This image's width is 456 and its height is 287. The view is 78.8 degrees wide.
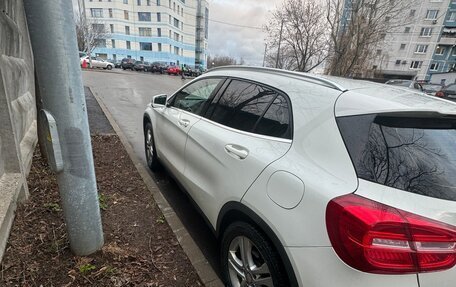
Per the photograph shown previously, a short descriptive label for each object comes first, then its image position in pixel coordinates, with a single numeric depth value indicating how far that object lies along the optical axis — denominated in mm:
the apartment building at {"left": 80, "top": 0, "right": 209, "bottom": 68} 60906
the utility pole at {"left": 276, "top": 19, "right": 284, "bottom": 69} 25638
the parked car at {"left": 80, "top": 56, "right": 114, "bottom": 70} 35562
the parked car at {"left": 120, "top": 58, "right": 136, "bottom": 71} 40594
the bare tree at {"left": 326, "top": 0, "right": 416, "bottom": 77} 21422
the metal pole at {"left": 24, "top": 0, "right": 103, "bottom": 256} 1709
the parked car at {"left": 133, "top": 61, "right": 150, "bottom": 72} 40281
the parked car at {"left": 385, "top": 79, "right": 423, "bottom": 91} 18888
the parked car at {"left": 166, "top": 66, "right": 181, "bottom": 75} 41594
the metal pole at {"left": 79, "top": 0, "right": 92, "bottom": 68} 34156
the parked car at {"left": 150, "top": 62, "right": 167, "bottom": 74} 40781
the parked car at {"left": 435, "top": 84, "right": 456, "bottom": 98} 14781
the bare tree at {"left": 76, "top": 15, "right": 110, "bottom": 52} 39800
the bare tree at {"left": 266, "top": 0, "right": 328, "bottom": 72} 23531
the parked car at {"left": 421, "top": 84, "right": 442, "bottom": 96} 19395
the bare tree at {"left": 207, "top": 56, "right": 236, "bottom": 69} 88356
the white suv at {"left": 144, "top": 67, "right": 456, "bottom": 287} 1252
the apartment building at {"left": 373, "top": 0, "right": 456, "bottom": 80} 49000
